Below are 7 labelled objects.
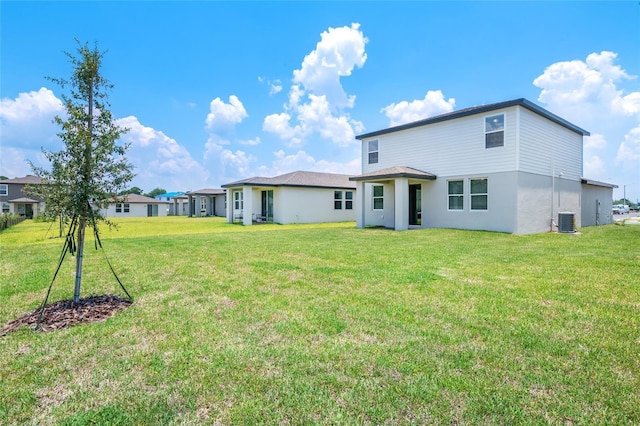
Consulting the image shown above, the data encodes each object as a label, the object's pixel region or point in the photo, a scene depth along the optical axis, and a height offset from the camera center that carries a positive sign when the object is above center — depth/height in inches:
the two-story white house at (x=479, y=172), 530.3 +62.9
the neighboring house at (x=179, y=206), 1920.6 +14.5
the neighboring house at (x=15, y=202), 1450.5 +34.0
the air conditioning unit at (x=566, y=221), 553.0 -22.8
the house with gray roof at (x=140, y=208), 1765.5 +2.9
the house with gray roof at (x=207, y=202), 1489.9 +29.4
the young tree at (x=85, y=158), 168.1 +26.6
